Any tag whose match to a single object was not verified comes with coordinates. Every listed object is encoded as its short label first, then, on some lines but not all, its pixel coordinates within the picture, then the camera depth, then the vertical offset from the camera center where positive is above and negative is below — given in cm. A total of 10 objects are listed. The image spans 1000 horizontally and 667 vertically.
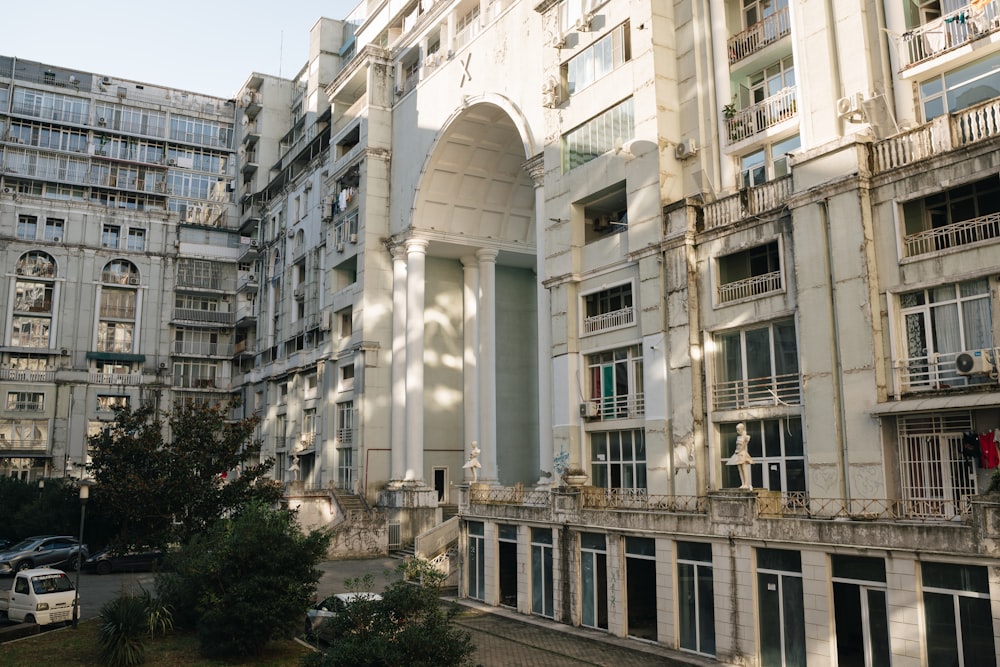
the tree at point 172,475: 3372 -17
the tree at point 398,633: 1469 -290
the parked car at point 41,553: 3659 -348
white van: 2497 -367
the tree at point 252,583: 2133 -285
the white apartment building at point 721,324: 1988 +441
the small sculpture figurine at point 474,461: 3560 +30
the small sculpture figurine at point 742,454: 2212 +30
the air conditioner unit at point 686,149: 2844 +1043
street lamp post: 2528 -391
